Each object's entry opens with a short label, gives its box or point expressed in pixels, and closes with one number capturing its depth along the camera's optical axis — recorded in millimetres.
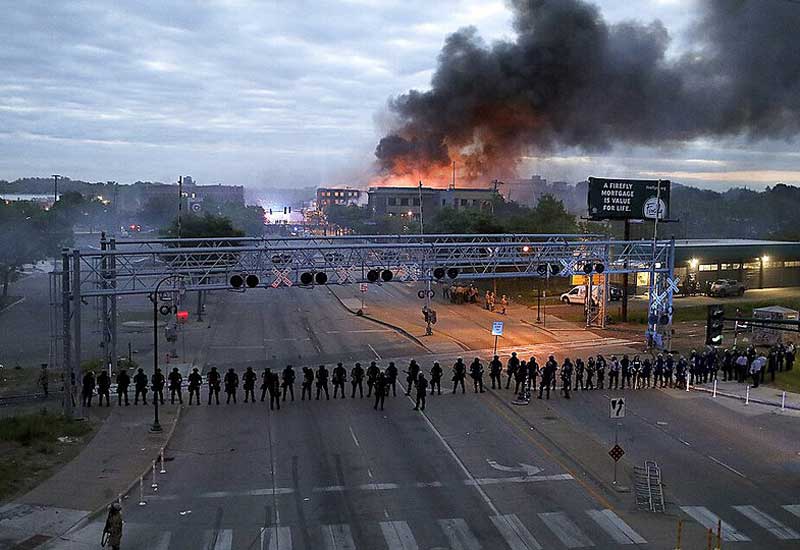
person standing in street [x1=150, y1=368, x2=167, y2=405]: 19984
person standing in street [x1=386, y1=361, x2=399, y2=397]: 22816
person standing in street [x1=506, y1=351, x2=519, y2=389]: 24312
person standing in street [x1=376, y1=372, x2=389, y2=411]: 21922
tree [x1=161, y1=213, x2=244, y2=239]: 53469
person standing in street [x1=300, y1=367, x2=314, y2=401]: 23031
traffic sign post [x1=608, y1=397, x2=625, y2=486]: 16375
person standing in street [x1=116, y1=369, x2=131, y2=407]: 22188
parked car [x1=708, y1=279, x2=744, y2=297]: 53281
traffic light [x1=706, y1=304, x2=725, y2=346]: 20103
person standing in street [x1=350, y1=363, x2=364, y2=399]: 23344
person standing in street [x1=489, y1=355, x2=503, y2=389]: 24516
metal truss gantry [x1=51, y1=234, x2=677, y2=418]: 23203
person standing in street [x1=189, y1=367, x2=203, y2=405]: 22516
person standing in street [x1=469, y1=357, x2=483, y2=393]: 23906
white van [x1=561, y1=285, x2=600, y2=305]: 48531
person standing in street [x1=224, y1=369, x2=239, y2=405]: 22531
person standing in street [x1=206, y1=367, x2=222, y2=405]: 22672
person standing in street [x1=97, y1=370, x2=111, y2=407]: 22062
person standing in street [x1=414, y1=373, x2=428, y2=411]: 21581
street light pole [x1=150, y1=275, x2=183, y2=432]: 19375
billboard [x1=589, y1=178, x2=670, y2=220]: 41406
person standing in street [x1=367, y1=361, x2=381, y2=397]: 22812
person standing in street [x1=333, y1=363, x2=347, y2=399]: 23244
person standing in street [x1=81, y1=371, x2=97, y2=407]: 21294
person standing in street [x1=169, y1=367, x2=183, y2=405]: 22375
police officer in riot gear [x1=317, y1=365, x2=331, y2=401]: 23109
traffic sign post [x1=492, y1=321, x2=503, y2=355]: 29766
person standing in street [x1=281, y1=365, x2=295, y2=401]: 22750
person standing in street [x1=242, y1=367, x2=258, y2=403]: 22781
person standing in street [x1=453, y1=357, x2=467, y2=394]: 24000
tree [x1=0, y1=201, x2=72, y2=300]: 50688
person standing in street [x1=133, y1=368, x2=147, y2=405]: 22188
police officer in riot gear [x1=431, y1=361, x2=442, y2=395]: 23672
